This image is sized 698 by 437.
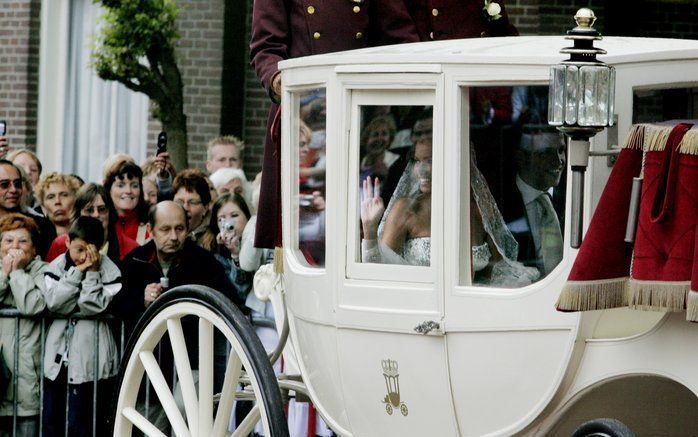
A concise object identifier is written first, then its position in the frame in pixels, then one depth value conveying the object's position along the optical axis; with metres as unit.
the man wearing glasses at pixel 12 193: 16.00
